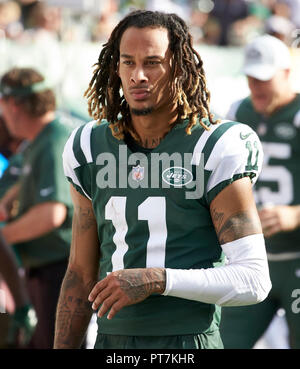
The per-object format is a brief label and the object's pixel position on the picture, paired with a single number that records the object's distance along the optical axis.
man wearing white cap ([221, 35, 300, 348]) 9.84
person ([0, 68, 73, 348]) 10.83
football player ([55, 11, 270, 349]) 5.69
